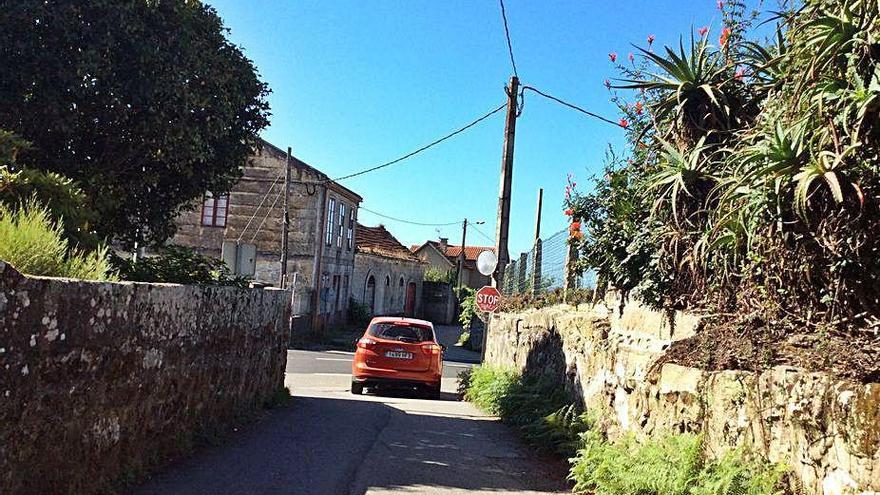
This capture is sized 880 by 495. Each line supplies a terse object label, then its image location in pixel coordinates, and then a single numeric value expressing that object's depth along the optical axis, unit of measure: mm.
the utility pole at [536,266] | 15135
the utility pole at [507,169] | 16297
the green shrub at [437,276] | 54362
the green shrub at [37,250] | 5164
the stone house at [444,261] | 72000
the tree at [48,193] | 6621
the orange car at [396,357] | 14453
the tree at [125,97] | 9086
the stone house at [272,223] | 30719
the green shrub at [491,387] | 11977
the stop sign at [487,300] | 16609
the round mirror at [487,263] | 17203
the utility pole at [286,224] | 26220
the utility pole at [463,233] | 59672
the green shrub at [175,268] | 7754
